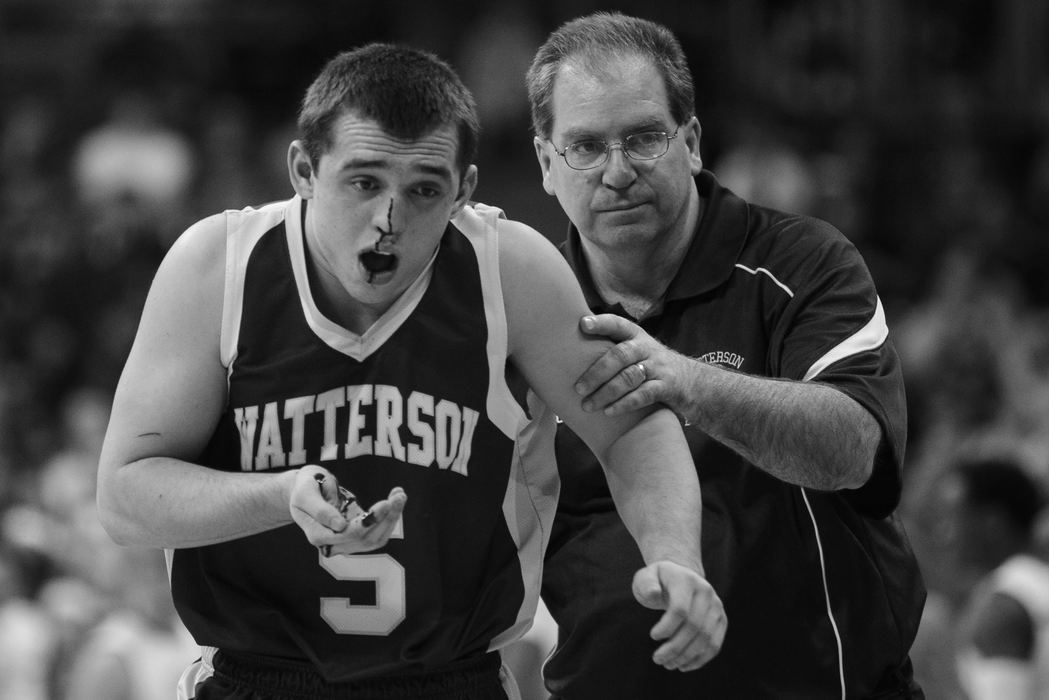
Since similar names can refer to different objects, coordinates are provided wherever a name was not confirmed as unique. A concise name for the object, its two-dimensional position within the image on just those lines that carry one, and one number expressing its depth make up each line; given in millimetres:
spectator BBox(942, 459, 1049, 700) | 12547
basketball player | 7277
